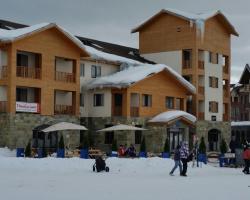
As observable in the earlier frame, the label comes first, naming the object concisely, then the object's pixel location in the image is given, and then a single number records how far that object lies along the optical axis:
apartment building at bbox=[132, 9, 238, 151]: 50.94
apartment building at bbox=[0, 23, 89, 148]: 35.94
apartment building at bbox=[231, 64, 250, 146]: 77.97
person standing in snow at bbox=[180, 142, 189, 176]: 22.84
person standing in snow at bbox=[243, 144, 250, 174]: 25.31
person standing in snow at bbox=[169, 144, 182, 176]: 22.91
